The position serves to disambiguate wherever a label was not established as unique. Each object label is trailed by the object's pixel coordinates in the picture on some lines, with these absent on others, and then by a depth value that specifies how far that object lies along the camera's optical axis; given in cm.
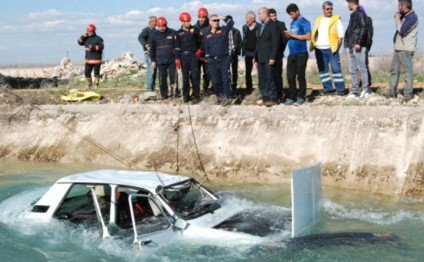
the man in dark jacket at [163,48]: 1634
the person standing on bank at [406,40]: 1334
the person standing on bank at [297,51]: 1442
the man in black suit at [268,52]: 1401
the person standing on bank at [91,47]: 1953
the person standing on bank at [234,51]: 1526
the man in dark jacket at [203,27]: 1553
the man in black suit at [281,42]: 1420
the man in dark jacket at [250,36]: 1566
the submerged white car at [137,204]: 838
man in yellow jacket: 1439
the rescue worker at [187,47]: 1571
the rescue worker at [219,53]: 1504
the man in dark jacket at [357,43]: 1397
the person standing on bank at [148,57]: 1847
